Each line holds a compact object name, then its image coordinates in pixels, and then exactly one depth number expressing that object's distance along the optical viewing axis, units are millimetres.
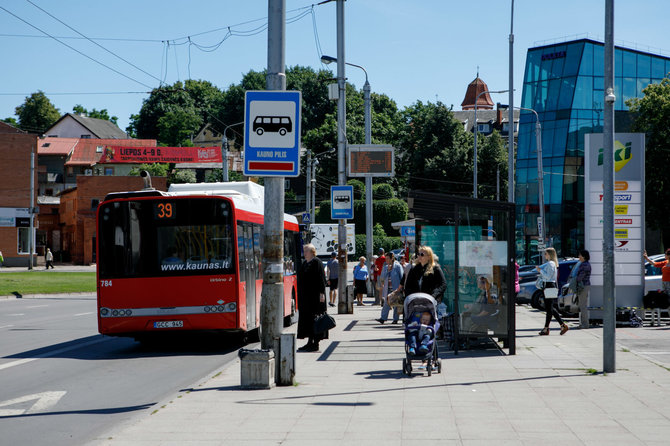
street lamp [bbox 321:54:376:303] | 28672
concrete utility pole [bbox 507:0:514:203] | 35375
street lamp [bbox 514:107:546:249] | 46350
